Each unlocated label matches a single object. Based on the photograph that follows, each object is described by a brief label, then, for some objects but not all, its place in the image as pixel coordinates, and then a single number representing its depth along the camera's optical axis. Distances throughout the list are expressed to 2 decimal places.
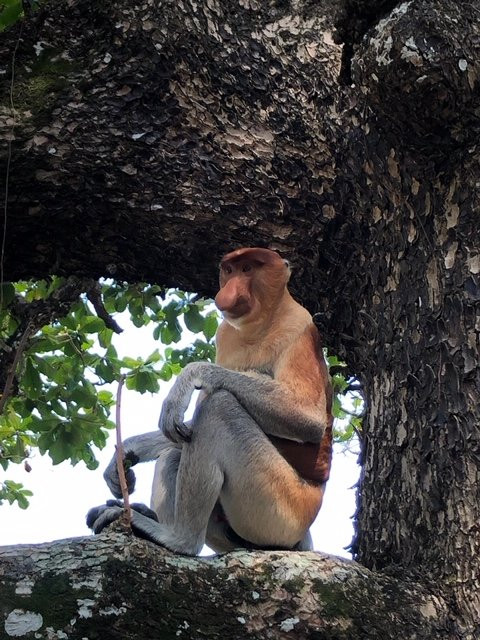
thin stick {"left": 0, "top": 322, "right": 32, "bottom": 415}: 2.57
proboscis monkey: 3.17
